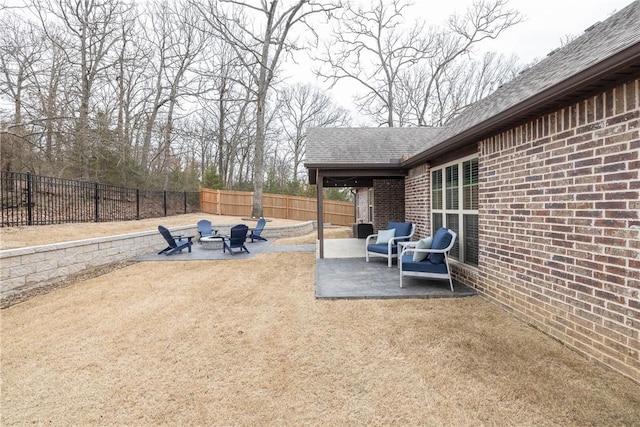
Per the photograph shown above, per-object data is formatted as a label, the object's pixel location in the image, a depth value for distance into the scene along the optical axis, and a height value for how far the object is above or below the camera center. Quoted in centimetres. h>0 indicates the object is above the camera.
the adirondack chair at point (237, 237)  842 -73
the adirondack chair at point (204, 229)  1073 -58
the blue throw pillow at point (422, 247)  480 -62
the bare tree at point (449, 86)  2095 +941
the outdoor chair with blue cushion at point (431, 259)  451 -81
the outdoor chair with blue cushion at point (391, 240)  642 -67
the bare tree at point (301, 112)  2614 +943
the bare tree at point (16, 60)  924 +530
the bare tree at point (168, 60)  1650 +947
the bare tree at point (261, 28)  1526 +1034
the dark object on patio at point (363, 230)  1128 -72
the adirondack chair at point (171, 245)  806 -92
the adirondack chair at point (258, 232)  1137 -76
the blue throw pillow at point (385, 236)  692 -60
